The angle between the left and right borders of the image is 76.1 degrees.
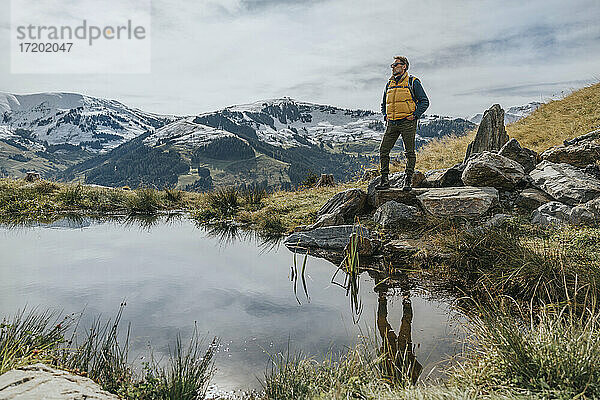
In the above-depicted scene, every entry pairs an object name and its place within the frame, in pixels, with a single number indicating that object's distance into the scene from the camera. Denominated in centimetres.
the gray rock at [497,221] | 769
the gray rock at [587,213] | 711
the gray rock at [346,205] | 1041
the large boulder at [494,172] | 939
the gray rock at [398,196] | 998
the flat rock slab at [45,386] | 242
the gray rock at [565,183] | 790
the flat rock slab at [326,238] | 881
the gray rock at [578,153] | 948
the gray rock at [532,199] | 862
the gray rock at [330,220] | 1011
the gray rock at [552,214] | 745
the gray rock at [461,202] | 856
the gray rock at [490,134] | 1260
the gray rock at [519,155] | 1016
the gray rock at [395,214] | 927
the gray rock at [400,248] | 774
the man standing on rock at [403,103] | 877
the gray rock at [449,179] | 1047
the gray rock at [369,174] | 1678
